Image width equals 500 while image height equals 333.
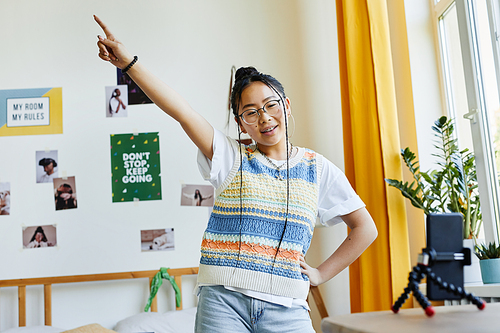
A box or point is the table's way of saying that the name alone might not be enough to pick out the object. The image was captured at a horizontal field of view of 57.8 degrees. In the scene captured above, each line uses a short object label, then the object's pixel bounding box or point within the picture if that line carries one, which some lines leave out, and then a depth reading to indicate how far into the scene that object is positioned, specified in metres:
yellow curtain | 1.72
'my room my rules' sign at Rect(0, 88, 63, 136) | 2.33
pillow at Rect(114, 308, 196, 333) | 1.92
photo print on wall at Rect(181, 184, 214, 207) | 2.27
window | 1.63
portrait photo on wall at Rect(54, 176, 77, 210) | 2.26
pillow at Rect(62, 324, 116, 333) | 1.78
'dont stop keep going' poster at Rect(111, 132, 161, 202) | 2.27
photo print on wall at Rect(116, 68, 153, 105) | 2.35
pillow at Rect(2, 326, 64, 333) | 1.94
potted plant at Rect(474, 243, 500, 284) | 1.44
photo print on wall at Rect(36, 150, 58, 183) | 2.29
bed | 1.92
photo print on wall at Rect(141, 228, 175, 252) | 2.23
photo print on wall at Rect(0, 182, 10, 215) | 2.27
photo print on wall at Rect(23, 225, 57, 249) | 2.22
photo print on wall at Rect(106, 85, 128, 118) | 2.34
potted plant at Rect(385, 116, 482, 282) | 1.61
